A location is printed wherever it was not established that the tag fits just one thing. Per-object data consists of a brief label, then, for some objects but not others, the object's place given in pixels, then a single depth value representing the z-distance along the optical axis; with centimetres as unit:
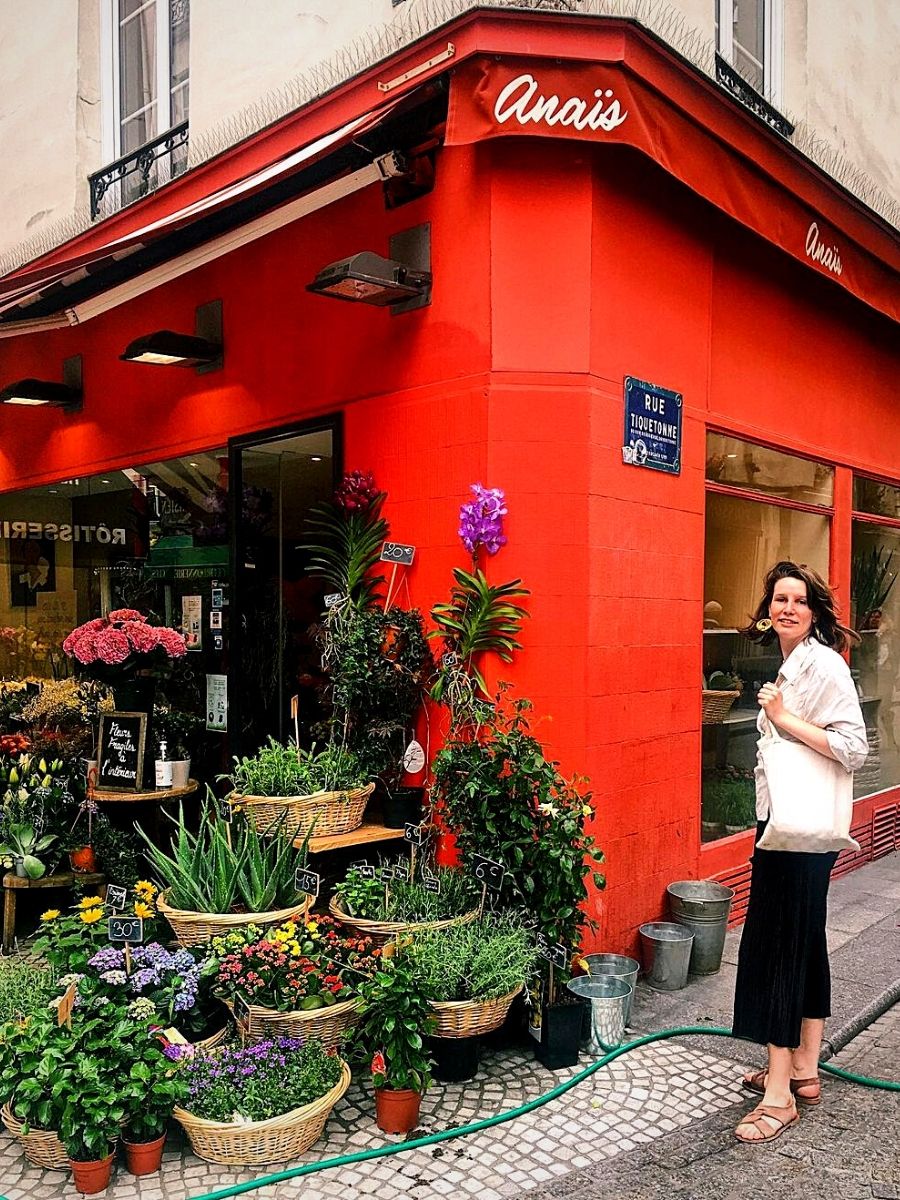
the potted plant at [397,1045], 407
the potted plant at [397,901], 479
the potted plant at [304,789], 525
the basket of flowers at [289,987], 427
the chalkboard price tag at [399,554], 568
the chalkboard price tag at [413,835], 542
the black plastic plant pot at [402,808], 552
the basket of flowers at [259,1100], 383
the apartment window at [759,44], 750
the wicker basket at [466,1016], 439
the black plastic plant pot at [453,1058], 448
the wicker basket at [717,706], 668
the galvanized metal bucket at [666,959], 553
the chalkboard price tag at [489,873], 485
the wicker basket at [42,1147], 380
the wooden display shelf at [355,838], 521
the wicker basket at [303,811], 522
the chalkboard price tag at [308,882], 473
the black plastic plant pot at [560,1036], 465
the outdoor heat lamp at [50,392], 862
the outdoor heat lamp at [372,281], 518
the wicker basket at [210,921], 455
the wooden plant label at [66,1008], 395
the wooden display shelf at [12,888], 600
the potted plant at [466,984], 441
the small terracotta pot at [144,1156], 379
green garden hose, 373
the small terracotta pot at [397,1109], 409
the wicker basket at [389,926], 471
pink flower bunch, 636
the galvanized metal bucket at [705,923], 577
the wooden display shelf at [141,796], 639
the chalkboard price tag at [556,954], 466
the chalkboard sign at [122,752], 654
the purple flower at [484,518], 527
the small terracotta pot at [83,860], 622
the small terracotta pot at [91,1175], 368
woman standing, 416
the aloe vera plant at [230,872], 471
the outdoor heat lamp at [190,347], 680
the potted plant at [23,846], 600
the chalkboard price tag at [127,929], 424
